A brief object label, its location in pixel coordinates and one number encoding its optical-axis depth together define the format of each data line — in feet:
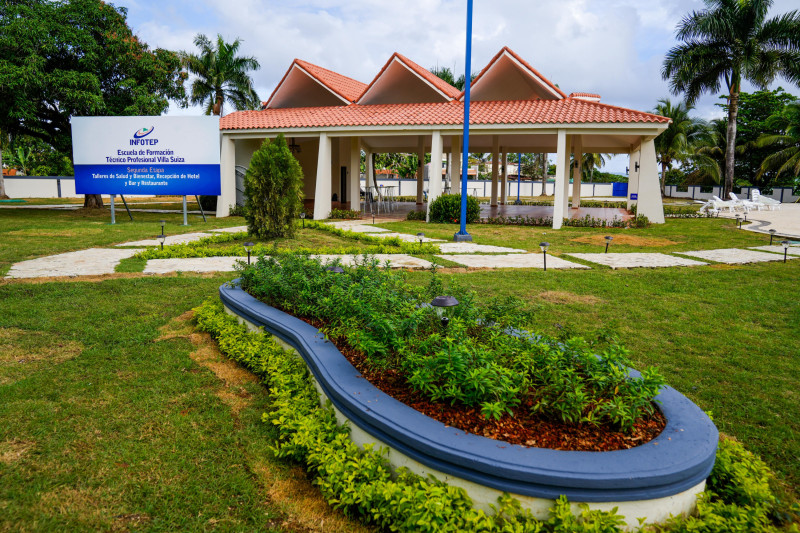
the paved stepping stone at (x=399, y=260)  29.59
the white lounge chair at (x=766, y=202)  89.11
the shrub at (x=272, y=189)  38.27
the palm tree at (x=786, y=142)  116.16
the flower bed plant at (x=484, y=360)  8.77
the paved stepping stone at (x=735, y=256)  32.73
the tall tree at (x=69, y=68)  58.65
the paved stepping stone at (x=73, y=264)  26.68
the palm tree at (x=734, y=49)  80.94
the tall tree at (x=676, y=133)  142.61
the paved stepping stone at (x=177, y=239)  39.04
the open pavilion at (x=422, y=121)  54.65
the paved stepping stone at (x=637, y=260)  31.01
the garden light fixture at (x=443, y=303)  11.36
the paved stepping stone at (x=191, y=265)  28.27
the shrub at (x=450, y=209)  56.65
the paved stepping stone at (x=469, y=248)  36.35
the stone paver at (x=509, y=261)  30.35
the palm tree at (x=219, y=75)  113.80
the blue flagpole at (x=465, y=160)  40.88
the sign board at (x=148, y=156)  52.37
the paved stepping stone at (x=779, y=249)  36.69
